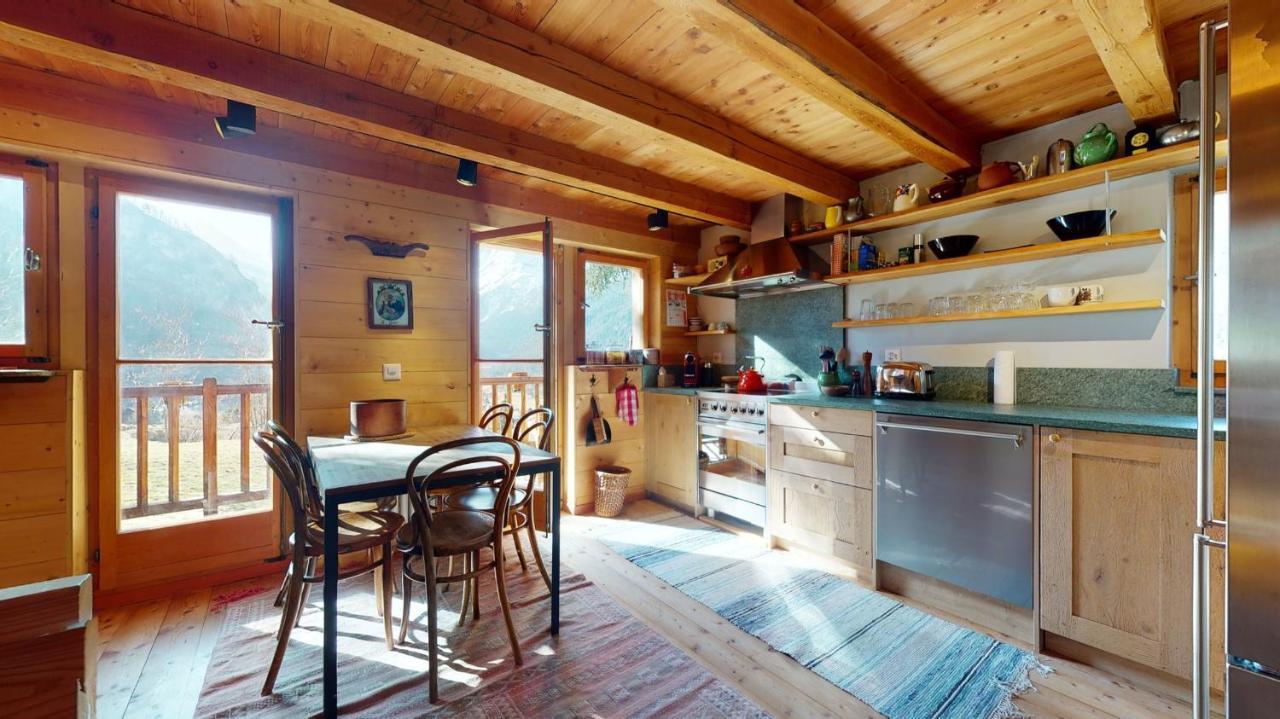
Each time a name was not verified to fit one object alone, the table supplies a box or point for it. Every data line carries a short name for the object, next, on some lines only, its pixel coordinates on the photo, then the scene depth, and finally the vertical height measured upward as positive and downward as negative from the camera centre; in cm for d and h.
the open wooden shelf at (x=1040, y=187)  211 +83
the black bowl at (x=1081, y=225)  230 +61
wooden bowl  249 -29
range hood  331 +60
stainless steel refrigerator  79 -1
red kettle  351 -18
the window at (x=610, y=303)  401 +47
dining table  163 -41
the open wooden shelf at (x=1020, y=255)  221 +51
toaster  279 -13
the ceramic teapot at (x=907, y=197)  291 +94
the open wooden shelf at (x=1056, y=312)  220 +21
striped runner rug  178 -120
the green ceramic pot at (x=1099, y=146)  225 +95
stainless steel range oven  325 -71
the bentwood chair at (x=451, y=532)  173 -69
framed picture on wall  295 +34
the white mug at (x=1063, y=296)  241 +29
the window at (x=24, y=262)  218 +45
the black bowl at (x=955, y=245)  274 +62
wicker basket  373 -100
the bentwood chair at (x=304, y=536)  181 -70
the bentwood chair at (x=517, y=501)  242 -71
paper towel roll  260 -12
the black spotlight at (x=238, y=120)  223 +108
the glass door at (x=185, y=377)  242 -8
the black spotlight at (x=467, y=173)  287 +107
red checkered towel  401 -35
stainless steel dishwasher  207 -66
